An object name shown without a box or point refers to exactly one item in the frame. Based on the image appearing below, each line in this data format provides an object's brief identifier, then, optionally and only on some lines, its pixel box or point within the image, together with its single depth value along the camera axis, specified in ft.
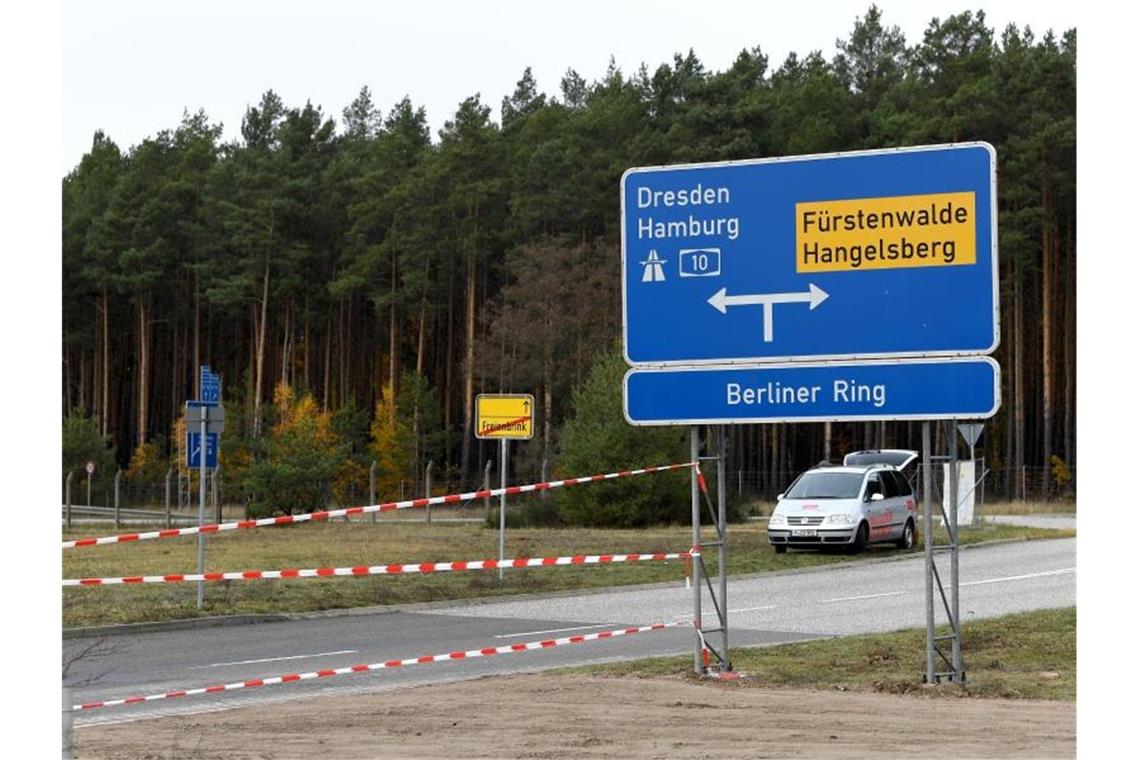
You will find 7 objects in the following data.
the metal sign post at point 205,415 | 71.31
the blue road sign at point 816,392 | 45.42
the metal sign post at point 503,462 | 80.41
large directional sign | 45.68
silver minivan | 103.04
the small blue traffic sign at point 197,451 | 78.59
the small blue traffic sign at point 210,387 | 74.74
